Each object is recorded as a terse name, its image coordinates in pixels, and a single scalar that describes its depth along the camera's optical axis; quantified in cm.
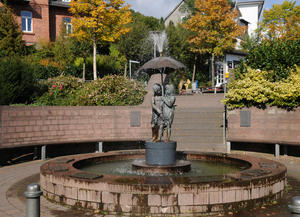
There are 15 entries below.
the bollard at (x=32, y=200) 388
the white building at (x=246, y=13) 4874
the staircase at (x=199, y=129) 1506
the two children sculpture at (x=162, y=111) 922
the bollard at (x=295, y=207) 297
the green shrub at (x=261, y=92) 1366
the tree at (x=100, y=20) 2581
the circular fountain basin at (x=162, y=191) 628
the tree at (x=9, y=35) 2724
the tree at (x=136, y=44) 3478
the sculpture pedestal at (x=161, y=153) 887
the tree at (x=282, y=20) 3745
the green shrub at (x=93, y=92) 1762
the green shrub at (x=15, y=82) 1563
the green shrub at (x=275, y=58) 1873
